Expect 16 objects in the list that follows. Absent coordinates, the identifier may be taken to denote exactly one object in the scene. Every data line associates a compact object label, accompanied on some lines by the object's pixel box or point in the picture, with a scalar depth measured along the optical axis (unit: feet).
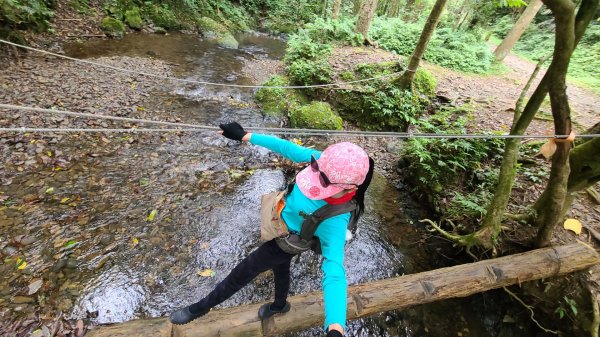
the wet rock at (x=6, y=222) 12.29
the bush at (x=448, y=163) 18.65
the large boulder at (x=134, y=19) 38.75
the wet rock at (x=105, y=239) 12.99
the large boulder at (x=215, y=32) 46.46
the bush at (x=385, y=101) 24.89
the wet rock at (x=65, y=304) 10.52
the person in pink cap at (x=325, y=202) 6.58
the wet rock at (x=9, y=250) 11.51
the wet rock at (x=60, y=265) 11.57
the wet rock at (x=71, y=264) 11.80
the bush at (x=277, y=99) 26.94
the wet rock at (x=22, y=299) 10.30
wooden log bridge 8.87
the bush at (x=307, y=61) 28.99
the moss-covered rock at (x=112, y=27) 34.73
